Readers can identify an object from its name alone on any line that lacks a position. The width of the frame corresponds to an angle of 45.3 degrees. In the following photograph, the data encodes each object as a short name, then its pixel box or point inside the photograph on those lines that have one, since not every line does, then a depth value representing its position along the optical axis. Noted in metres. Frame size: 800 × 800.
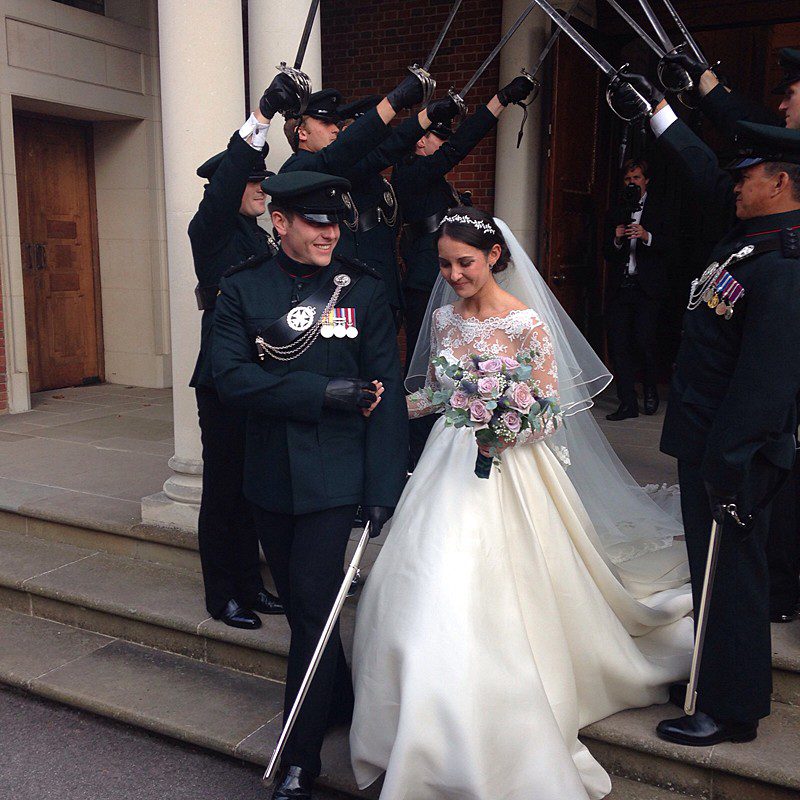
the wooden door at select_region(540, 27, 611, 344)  7.59
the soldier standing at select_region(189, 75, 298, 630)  3.68
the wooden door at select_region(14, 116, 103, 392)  8.86
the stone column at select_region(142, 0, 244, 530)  4.63
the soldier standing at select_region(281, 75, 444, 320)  3.92
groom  3.11
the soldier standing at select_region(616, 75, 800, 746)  2.86
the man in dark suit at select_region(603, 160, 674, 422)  7.50
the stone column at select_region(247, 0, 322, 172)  4.71
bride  2.92
